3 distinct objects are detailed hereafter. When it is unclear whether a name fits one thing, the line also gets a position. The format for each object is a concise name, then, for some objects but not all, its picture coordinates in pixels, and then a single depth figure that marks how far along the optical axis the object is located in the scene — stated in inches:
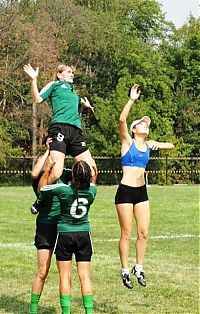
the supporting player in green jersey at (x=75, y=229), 577.6
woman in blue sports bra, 725.3
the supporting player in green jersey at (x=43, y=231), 614.5
